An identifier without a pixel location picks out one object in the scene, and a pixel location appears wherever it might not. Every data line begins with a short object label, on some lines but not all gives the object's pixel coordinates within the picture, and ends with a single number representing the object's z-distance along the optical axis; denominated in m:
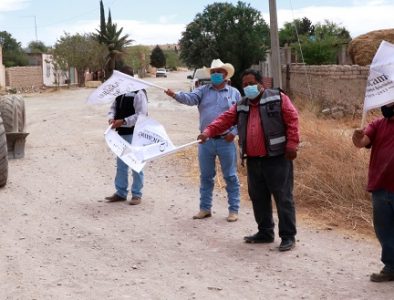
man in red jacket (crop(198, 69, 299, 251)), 5.84
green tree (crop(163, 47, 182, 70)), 135.25
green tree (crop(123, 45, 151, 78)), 83.96
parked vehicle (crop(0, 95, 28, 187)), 11.32
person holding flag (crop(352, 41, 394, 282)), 4.79
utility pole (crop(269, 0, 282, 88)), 13.04
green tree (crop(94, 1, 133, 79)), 68.54
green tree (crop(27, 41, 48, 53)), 99.81
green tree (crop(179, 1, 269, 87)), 32.38
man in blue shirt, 6.91
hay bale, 18.02
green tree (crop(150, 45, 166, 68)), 122.88
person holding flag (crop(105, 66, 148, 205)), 7.84
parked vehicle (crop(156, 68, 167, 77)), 86.73
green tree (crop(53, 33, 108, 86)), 50.12
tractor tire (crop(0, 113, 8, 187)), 8.79
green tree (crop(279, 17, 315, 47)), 42.26
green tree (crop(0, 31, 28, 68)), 73.50
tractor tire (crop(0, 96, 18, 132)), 11.31
